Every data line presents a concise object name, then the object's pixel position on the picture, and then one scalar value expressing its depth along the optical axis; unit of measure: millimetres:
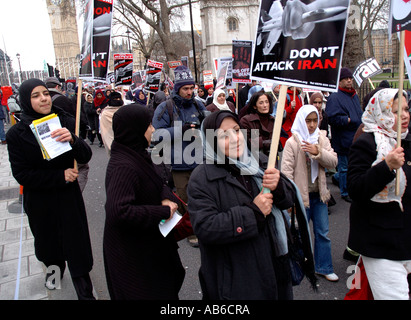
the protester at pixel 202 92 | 14930
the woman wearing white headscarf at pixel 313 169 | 3750
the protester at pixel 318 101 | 6137
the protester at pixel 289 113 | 6824
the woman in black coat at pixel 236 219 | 2039
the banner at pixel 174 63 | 15066
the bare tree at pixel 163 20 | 25247
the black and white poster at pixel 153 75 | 10067
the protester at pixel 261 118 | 4945
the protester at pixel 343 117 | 6109
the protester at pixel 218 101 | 7724
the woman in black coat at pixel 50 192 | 3129
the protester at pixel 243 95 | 12031
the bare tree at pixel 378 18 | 33831
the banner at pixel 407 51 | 2596
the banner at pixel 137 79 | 14222
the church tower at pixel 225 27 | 57312
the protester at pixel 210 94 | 12123
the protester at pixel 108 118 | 5445
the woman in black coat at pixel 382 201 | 2490
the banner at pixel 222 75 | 8937
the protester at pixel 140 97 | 13106
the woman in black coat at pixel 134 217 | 2404
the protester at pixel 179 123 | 4711
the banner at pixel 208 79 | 13339
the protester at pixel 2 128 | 14258
